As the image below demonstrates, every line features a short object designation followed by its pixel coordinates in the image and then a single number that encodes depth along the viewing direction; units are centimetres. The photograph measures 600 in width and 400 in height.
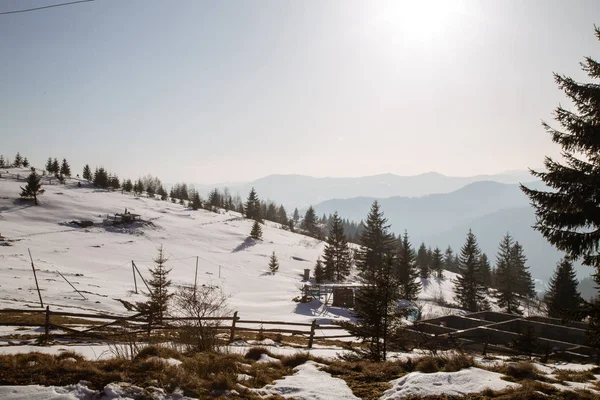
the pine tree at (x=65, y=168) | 10659
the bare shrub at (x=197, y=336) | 984
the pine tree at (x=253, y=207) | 10056
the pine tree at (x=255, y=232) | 7369
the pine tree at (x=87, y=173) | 11100
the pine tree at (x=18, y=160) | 11316
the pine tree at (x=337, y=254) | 5466
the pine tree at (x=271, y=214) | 13301
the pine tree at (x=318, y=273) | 5115
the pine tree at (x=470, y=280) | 4609
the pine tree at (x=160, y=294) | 2474
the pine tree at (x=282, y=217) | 13661
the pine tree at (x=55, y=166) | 10325
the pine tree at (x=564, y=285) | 3994
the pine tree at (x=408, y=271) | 4572
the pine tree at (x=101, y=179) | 9244
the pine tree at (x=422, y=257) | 8935
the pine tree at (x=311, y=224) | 11219
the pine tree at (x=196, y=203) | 9425
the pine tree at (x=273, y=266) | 5406
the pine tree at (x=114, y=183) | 9602
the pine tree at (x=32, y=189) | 6272
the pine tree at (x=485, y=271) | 7144
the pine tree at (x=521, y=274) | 5325
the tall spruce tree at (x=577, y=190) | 980
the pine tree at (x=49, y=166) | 10500
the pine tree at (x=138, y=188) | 10400
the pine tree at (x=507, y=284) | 4506
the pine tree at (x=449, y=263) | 11006
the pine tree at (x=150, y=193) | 10028
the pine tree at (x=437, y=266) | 8034
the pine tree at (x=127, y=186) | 9948
